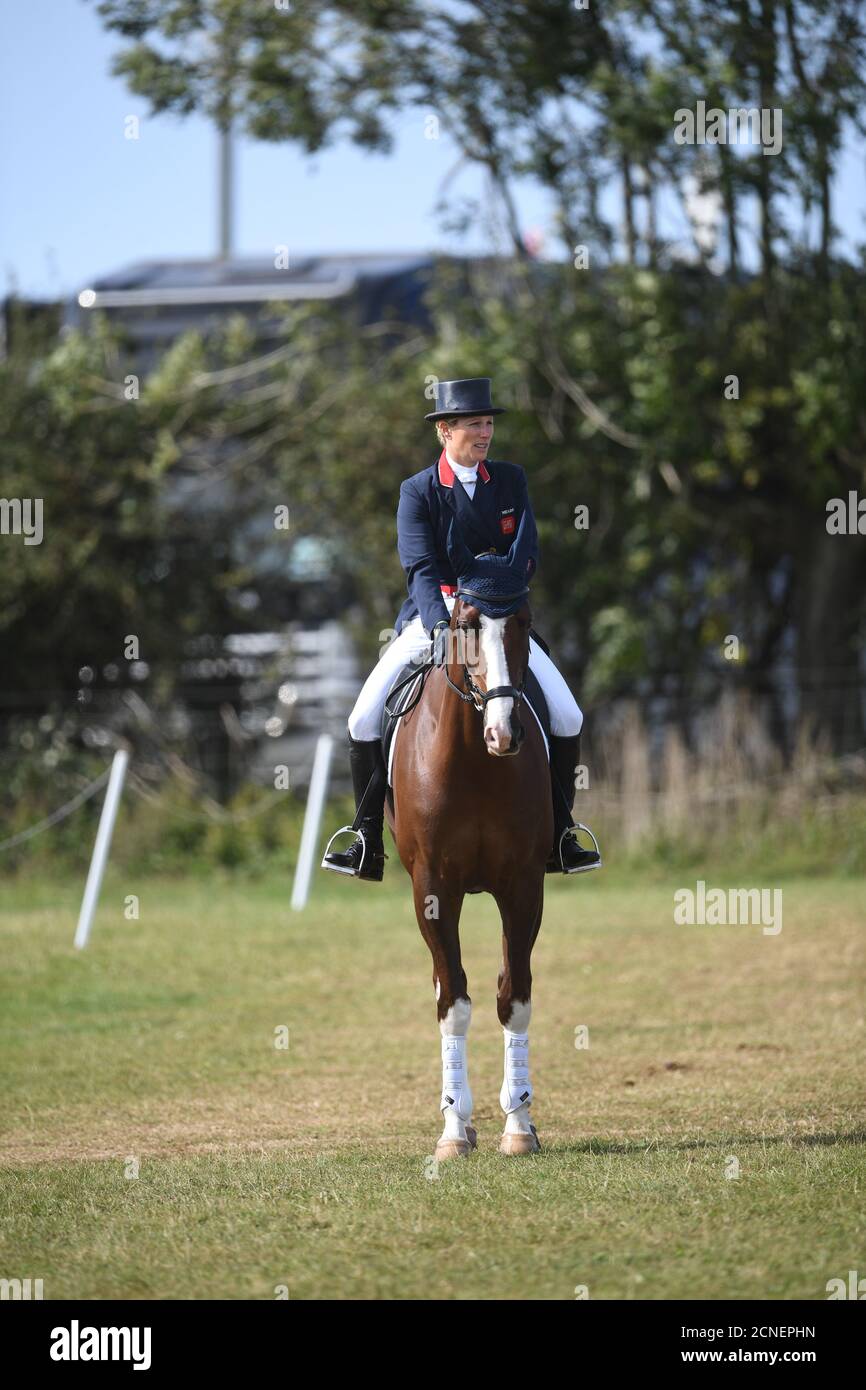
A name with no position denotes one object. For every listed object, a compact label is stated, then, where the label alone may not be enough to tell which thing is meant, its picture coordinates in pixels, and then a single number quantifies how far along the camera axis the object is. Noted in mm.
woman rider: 14602
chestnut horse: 13914
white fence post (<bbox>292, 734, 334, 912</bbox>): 32000
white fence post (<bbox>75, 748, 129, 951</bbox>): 28344
